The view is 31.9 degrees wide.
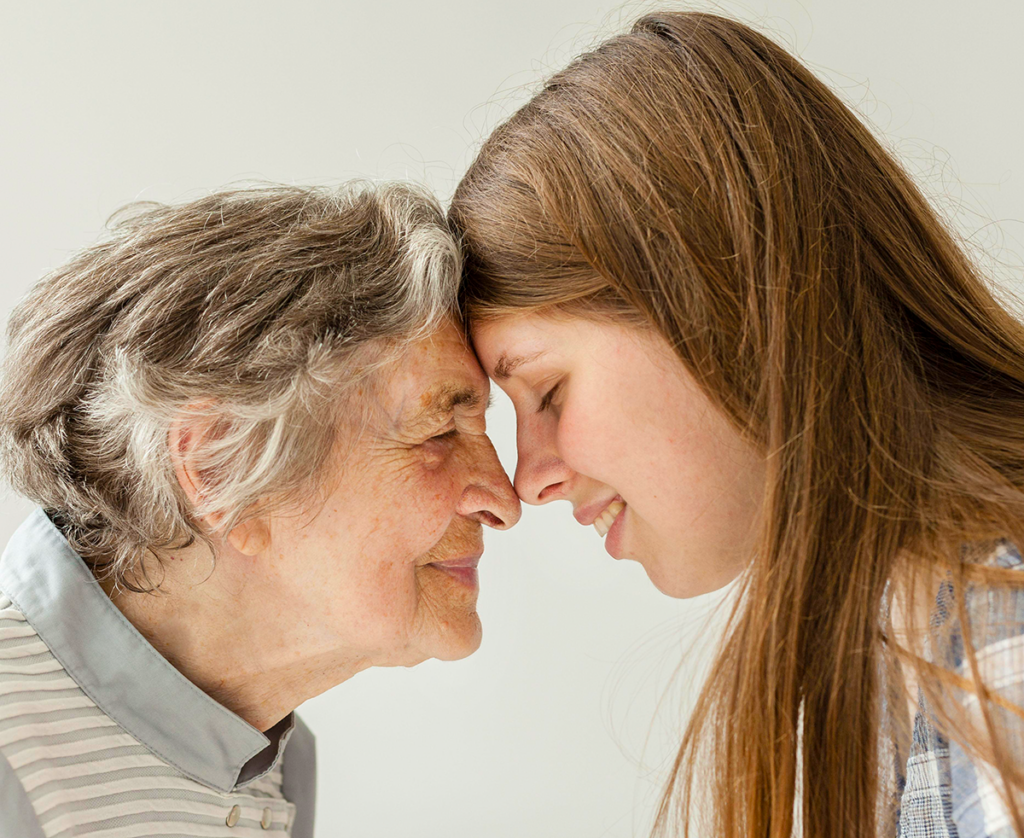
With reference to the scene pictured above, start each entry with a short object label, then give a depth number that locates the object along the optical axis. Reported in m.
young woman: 0.66
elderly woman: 0.71
